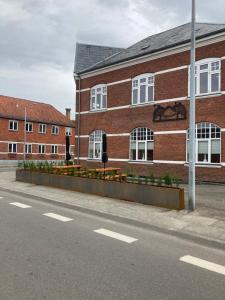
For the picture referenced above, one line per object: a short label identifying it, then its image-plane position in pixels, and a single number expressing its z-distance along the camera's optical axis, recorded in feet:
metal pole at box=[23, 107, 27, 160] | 99.62
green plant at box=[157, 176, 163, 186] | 24.44
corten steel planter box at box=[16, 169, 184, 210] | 22.94
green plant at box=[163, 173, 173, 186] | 24.03
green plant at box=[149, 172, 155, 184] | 24.93
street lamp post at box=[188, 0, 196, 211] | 22.18
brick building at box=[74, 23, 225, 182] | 38.93
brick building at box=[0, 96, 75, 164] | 99.04
